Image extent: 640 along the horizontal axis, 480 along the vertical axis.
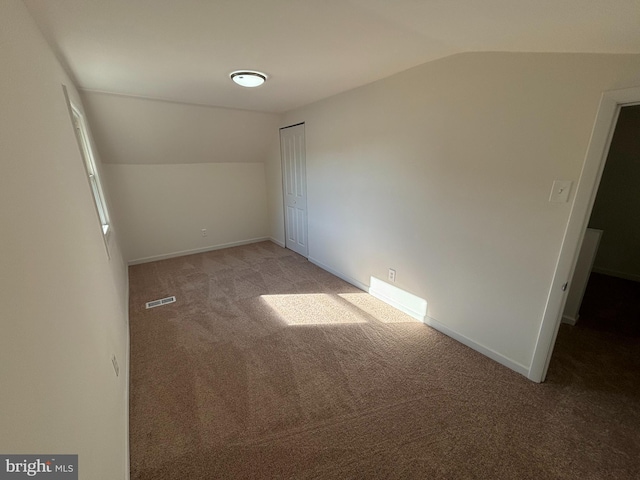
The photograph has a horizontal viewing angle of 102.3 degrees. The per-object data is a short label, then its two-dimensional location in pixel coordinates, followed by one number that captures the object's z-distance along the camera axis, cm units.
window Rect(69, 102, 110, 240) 259
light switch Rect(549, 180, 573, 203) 160
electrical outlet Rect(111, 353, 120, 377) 158
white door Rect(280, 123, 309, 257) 386
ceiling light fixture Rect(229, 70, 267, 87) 220
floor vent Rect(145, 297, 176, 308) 295
